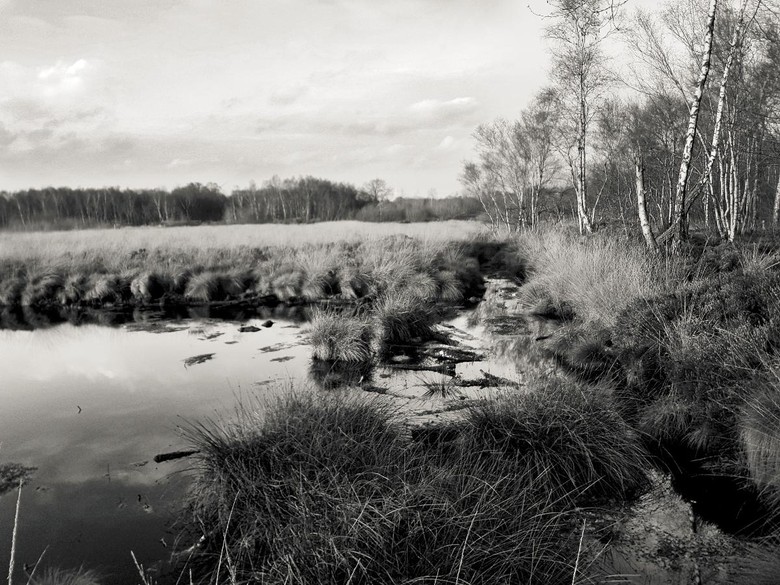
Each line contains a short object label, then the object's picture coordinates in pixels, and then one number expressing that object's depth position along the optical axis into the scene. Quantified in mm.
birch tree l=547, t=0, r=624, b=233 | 17609
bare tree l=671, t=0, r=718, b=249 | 10234
